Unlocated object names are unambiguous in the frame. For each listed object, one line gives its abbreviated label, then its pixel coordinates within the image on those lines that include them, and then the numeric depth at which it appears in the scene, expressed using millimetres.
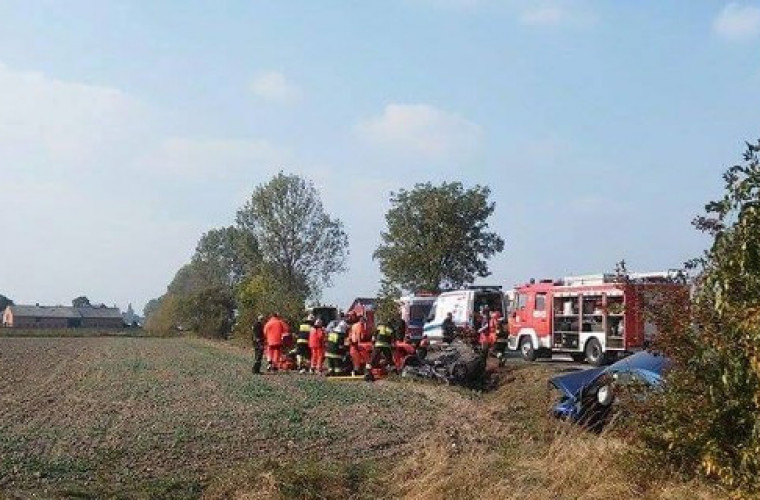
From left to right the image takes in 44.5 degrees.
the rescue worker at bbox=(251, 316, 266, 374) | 23797
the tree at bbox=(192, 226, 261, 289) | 125688
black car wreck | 19844
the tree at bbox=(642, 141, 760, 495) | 5836
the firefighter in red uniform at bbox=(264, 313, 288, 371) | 24094
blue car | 10461
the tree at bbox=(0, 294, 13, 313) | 158538
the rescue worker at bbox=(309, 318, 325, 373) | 24422
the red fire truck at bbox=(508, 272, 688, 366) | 24438
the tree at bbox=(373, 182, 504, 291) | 51000
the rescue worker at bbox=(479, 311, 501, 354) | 23484
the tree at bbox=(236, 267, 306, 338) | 44344
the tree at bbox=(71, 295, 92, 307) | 161875
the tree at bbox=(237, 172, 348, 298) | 69438
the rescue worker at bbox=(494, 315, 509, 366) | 23367
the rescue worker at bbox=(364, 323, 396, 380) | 21812
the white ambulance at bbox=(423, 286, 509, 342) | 29703
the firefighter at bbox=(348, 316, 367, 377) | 22969
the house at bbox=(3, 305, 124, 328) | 140875
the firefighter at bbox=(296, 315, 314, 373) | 24844
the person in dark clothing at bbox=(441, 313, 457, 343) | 25447
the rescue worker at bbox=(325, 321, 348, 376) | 22938
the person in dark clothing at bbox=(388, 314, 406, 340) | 25955
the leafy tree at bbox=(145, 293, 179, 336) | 82438
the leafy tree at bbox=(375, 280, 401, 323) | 34094
